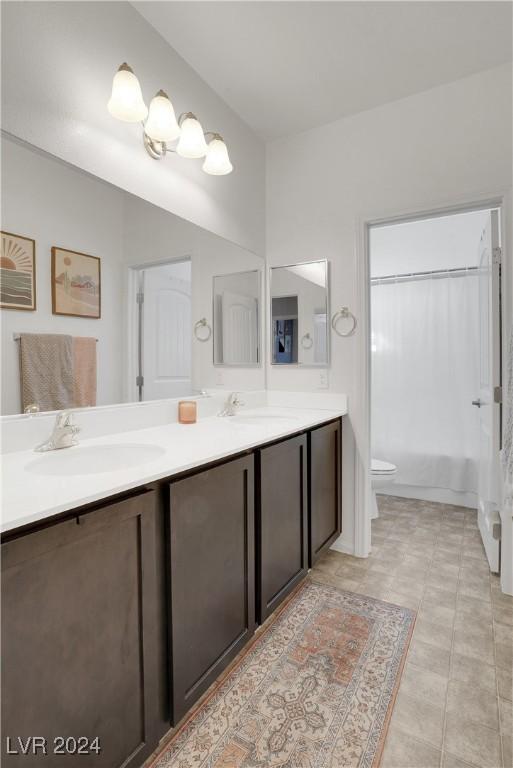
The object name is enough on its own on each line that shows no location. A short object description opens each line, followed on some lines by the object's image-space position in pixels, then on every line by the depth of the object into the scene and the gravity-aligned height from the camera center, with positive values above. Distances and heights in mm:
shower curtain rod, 3221 +931
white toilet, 2709 -706
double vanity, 732 -491
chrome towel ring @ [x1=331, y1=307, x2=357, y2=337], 2225 +366
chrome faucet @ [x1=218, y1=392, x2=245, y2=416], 2088 -142
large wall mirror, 1191 +342
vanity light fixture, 1357 +1043
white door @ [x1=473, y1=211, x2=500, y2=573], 1994 -51
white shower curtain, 3170 +4
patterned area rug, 1098 -1076
